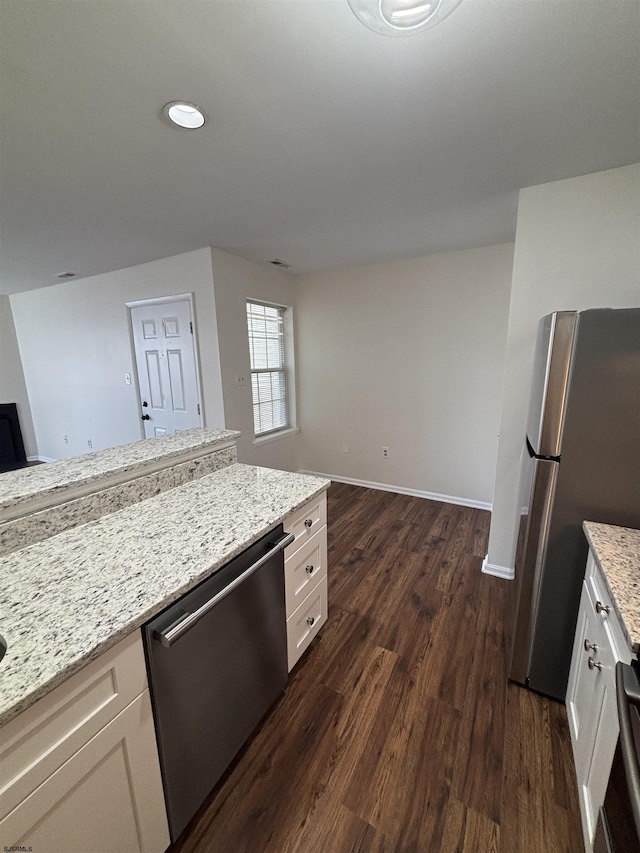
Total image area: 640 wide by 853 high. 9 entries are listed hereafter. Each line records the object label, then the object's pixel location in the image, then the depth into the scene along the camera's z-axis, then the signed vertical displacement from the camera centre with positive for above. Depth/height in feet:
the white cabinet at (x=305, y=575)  4.78 -3.31
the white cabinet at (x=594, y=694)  3.01 -3.43
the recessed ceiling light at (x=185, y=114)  4.20 +3.15
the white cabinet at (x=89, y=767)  2.09 -2.85
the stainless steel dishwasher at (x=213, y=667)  2.99 -3.21
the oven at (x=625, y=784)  2.15 -2.95
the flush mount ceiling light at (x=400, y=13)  2.90 +3.03
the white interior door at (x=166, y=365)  10.56 -0.15
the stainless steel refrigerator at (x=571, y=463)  3.88 -1.32
